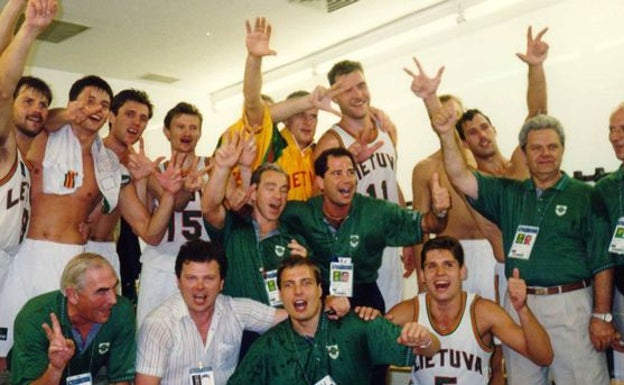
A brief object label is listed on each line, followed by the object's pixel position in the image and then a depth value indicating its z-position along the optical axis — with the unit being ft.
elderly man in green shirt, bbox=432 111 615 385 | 11.75
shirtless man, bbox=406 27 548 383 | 14.10
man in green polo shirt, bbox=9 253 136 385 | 10.78
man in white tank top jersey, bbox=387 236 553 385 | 11.42
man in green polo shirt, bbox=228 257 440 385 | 11.18
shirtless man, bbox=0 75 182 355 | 12.93
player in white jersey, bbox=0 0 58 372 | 10.95
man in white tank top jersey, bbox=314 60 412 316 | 15.00
